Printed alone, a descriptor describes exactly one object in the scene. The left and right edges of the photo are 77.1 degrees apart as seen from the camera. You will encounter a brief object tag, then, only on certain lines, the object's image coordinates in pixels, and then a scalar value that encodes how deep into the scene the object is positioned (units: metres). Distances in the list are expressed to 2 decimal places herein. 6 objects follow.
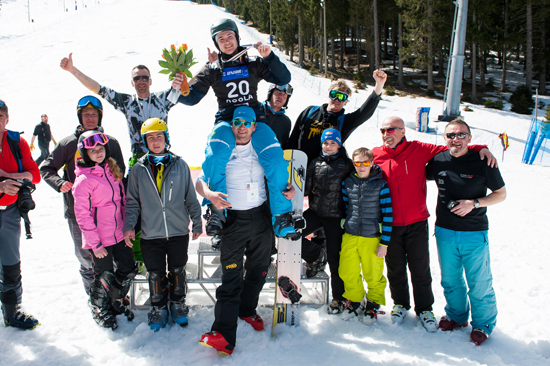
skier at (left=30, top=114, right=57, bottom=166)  10.30
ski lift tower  16.30
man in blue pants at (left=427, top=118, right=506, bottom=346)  3.34
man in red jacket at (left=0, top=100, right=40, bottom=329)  3.29
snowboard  3.53
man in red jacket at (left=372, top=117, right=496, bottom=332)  3.60
